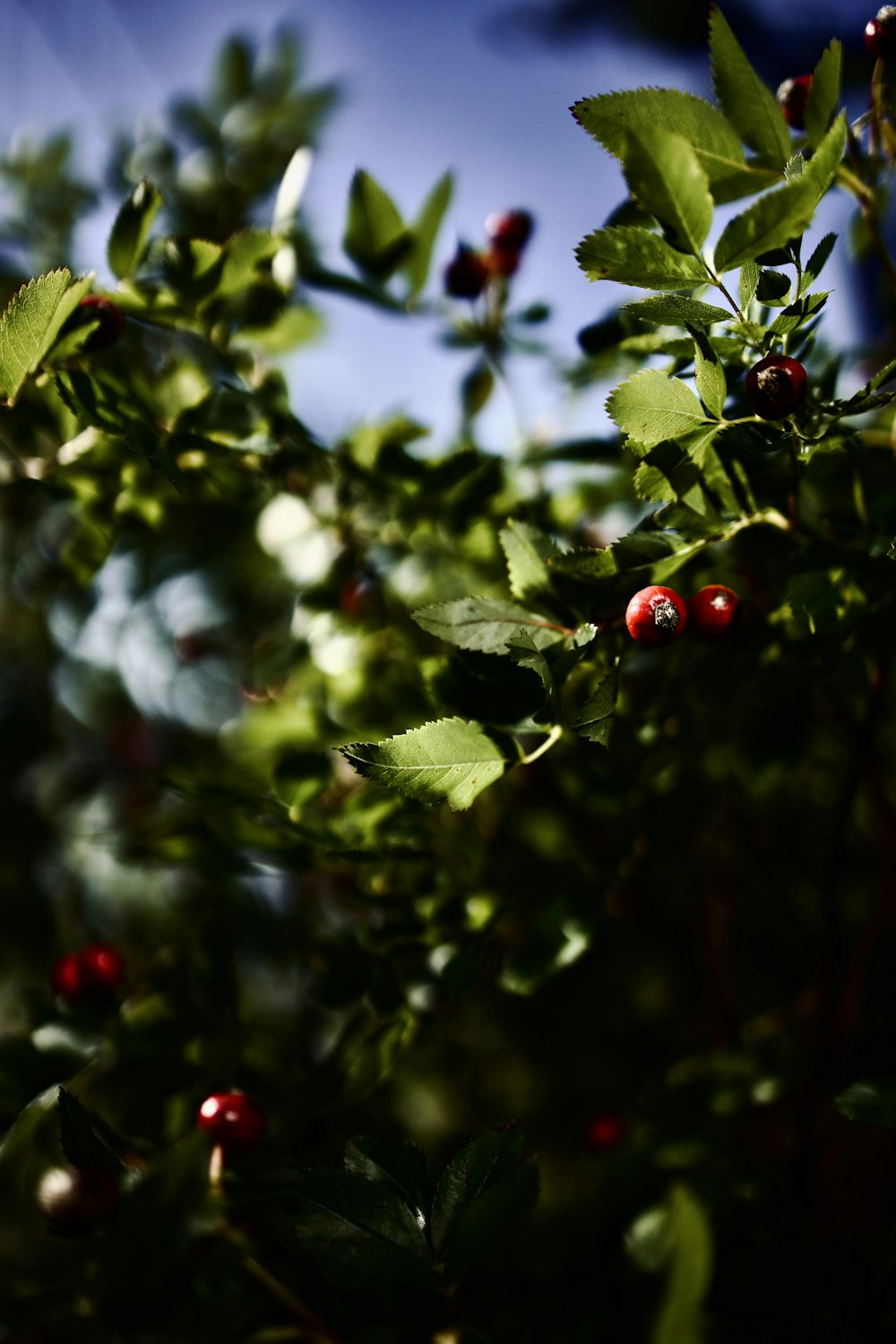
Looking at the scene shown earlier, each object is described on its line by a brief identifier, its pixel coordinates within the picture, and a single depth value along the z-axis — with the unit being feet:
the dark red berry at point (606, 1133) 1.83
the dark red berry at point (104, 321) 1.63
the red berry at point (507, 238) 1.88
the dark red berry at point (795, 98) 1.65
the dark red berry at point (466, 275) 1.85
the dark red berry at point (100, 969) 1.76
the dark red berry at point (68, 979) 1.76
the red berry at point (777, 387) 1.48
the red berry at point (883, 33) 1.58
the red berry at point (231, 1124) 1.59
